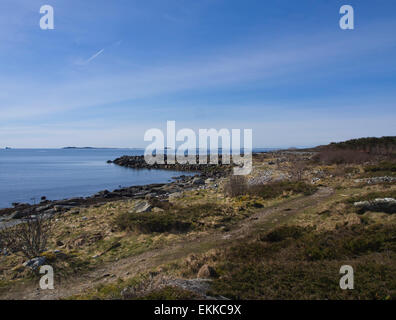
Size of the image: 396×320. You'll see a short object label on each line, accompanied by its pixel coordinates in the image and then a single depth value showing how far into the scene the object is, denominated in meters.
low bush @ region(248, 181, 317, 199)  21.00
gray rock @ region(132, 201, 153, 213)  18.52
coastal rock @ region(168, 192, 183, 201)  24.55
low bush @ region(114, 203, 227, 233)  14.48
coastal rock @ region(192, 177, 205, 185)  38.28
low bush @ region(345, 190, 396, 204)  14.68
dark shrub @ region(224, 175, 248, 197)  22.33
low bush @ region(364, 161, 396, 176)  24.00
